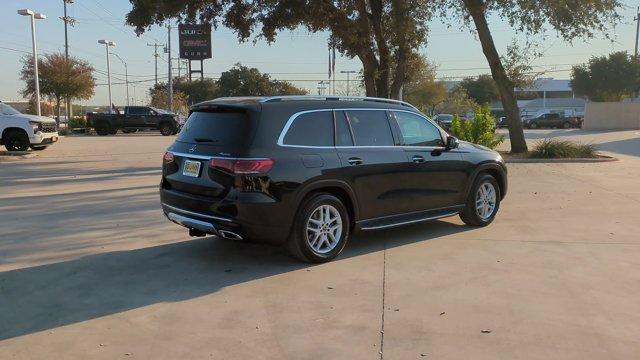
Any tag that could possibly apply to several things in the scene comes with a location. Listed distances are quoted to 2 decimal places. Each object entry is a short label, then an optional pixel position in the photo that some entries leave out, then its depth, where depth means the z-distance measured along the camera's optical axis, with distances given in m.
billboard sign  79.50
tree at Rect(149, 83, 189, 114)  65.00
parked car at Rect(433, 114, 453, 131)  47.52
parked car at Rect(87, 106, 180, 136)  38.19
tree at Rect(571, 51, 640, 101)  64.06
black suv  5.67
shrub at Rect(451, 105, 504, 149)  19.55
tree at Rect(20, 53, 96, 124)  44.75
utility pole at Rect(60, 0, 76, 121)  47.82
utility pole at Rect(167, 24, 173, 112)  56.34
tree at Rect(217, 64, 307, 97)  83.50
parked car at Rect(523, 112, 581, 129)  53.81
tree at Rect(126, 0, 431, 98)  17.41
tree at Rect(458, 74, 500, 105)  91.81
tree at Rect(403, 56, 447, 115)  65.22
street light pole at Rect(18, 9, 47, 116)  26.27
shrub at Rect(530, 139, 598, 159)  18.42
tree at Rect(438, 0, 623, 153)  16.64
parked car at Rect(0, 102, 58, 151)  18.61
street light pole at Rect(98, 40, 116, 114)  49.44
